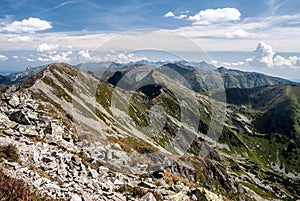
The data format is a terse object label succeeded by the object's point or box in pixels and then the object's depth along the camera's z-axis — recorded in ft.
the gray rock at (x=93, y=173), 69.68
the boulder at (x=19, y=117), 106.63
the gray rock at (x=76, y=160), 72.99
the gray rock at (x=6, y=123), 91.76
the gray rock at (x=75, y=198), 50.04
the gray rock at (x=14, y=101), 151.27
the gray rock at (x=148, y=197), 62.28
